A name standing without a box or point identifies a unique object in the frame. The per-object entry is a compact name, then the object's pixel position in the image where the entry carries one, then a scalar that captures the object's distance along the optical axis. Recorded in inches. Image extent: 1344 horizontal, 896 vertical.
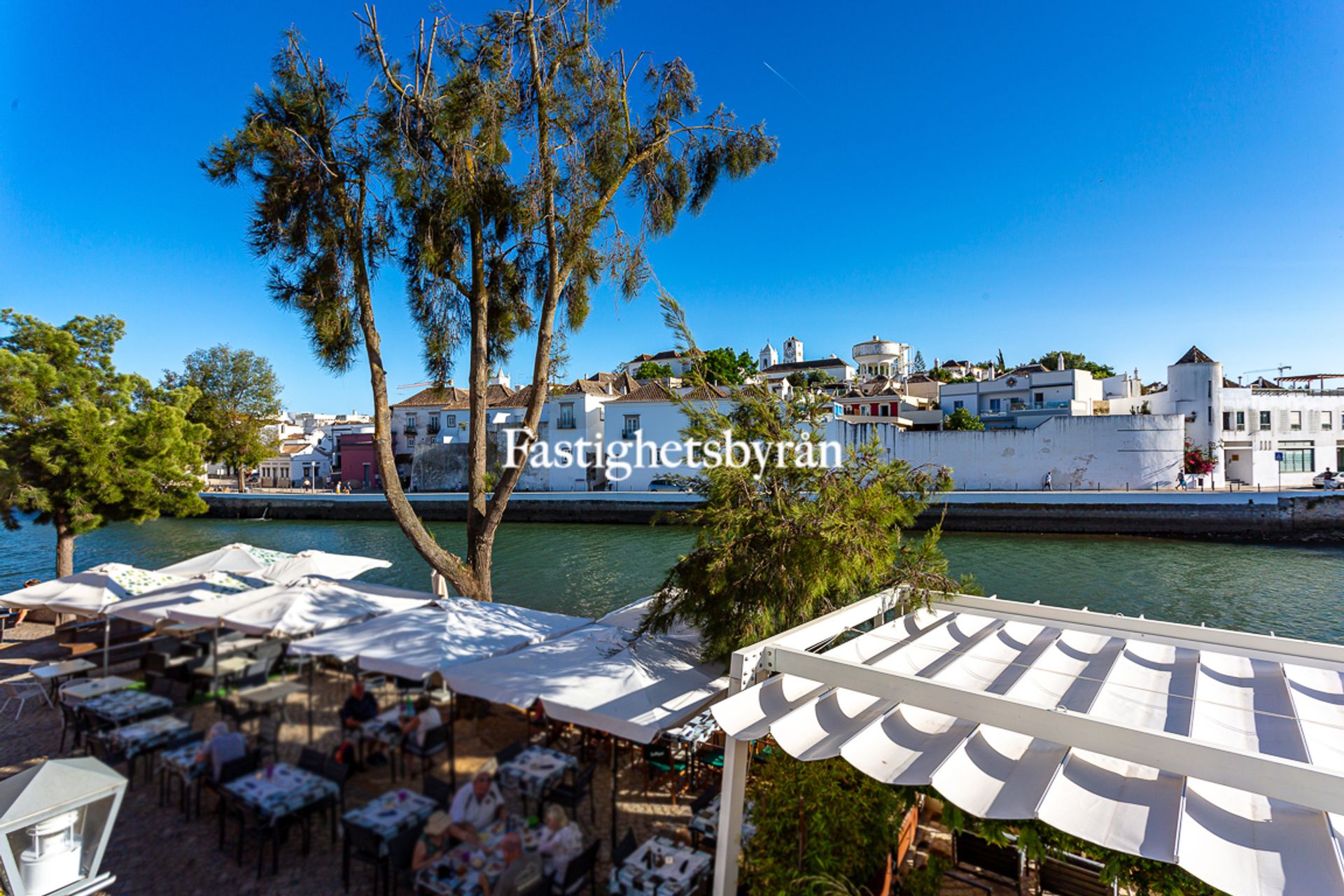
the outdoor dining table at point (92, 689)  229.9
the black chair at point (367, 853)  165.6
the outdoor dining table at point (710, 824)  174.6
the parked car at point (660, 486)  1459.2
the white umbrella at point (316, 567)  375.9
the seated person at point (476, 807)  168.7
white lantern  96.9
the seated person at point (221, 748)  190.2
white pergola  89.5
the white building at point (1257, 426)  1443.2
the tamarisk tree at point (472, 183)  295.6
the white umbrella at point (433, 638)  198.7
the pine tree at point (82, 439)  423.2
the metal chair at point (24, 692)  270.5
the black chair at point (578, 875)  160.2
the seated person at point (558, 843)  162.4
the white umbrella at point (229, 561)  384.2
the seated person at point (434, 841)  164.6
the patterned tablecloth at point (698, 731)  227.8
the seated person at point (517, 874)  158.2
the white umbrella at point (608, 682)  172.1
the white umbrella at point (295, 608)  221.5
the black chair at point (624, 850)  166.9
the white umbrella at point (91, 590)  292.5
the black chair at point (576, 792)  181.3
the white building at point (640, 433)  1562.5
